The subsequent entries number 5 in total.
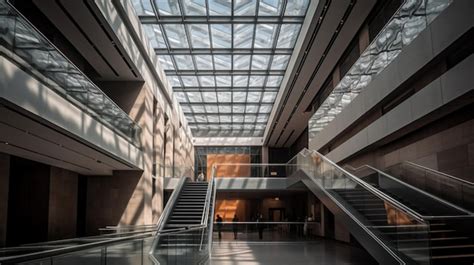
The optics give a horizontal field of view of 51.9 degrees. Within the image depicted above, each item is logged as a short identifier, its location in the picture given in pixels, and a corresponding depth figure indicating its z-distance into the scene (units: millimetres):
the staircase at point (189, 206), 15892
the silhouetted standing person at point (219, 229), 23812
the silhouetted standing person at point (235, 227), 24109
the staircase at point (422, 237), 7883
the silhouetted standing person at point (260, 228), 24005
